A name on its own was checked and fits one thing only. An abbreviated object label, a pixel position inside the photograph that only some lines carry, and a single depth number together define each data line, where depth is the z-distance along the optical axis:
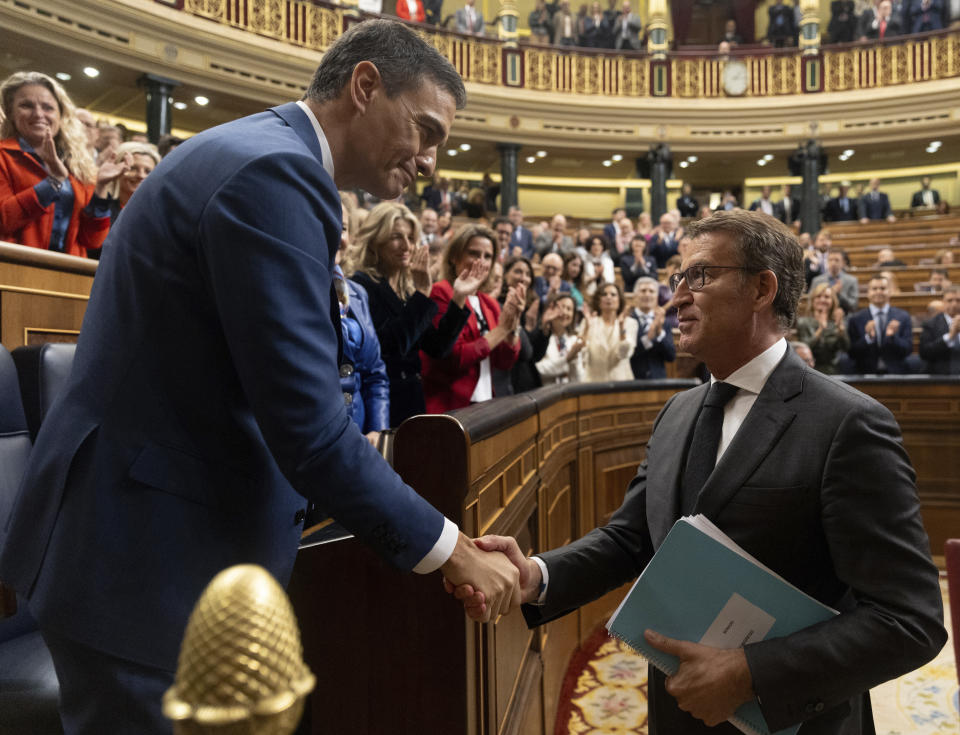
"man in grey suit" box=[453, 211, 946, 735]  1.06
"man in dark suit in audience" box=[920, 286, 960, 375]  5.51
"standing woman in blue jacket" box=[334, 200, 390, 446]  2.28
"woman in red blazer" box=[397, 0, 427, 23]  12.77
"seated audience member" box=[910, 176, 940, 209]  14.34
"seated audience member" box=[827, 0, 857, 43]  14.81
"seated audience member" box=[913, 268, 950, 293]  7.59
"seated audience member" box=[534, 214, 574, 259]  7.89
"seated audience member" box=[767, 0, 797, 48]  15.05
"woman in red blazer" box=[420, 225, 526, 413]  2.95
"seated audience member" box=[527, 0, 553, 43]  14.88
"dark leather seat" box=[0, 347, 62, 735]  1.25
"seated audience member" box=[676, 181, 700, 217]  13.47
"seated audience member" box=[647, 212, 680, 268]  8.75
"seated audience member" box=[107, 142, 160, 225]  2.75
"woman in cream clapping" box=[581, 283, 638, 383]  4.61
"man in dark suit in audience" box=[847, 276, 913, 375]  5.80
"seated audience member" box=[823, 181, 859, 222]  13.49
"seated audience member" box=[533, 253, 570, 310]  5.01
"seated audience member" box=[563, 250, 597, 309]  5.47
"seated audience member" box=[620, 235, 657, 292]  7.56
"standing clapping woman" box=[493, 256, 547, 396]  4.03
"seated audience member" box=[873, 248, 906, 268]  9.38
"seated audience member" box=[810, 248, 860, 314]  7.27
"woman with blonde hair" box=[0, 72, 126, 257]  2.55
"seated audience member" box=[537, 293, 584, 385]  4.29
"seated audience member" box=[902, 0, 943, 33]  13.85
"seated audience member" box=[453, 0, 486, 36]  13.44
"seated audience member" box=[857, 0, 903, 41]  14.21
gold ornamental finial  0.30
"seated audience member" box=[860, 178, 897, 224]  13.06
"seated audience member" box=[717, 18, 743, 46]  15.60
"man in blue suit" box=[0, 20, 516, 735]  0.90
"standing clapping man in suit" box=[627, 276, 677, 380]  4.92
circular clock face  14.69
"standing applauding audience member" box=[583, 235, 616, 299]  6.47
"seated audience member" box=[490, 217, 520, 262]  6.58
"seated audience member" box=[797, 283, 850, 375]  5.85
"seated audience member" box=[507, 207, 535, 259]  8.07
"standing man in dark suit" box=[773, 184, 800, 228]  12.60
